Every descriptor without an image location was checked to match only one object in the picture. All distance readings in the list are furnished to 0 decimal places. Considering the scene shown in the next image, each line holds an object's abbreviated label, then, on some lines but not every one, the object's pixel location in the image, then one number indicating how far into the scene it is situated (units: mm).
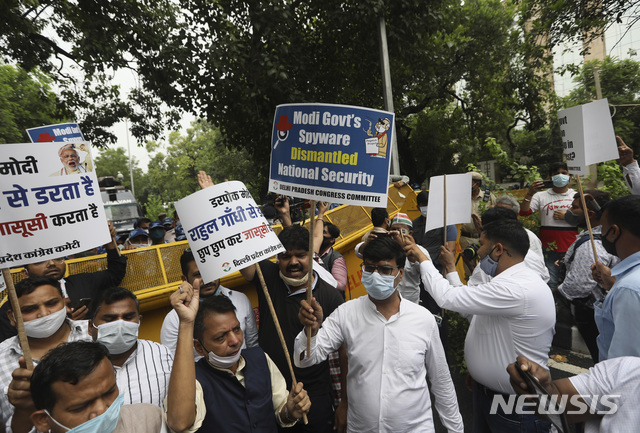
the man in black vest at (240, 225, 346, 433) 2695
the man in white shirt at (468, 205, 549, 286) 3371
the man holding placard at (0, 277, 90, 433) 2305
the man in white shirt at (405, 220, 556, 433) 2406
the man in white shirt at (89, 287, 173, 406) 2227
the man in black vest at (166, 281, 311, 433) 1999
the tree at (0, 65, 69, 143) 16578
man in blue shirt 1815
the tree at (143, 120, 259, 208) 49781
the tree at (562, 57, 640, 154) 25312
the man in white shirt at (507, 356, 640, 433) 1441
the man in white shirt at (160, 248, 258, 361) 2902
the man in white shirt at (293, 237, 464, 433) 2273
